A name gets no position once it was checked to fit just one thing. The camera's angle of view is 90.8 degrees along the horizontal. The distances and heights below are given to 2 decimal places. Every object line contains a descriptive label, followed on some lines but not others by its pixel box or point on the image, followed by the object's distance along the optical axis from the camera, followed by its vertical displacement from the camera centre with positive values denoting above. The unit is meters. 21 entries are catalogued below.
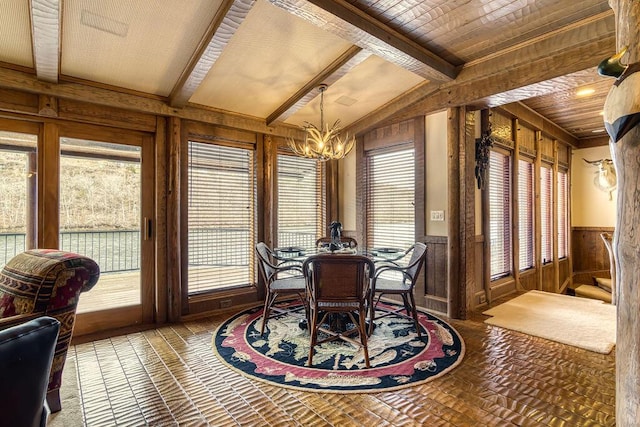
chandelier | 3.48 +0.80
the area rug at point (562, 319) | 3.07 -1.20
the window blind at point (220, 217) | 3.88 +0.02
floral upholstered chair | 1.77 -0.40
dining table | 3.07 -0.38
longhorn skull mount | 5.87 +0.71
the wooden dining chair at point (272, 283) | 3.18 -0.69
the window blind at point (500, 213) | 4.46 +0.03
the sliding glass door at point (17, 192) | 2.88 +0.26
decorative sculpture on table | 3.52 -0.20
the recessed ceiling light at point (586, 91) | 4.12 +1.64
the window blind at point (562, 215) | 6.24 -0.01
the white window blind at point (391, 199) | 4.31 +0.25
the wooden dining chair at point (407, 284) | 3.10 -0.70
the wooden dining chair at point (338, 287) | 2.51 -0.58
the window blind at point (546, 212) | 5.67 +0.05
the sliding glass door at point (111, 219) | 3.19 +0.00
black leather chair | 0.87 -0.43
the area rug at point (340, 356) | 2.32 -1.20
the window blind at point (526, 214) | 5.08 +0.02
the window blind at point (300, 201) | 4.64 +0.25
